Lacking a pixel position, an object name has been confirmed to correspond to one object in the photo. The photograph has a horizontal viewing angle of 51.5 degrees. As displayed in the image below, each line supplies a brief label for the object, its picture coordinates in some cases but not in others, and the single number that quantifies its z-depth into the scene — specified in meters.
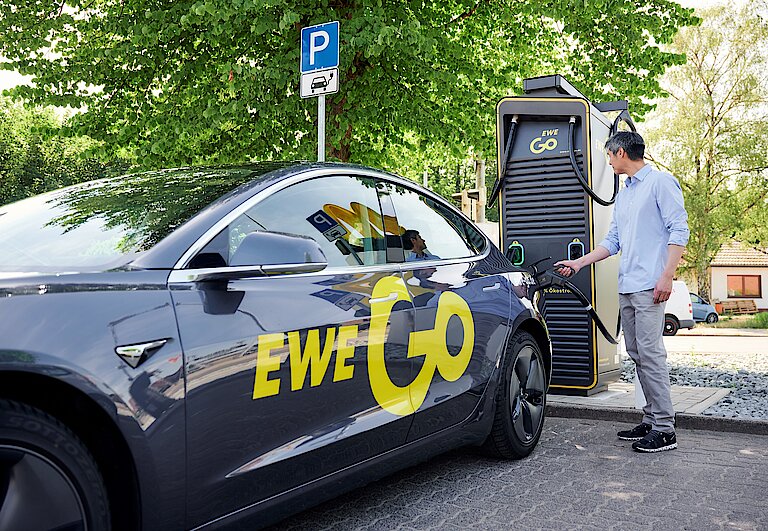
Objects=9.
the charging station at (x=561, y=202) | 6.52
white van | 25.00
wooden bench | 42.94
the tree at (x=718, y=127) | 32.78
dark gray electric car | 2.15
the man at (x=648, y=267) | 4.94
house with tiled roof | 50.53
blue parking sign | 6.27
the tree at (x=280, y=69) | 10.52
